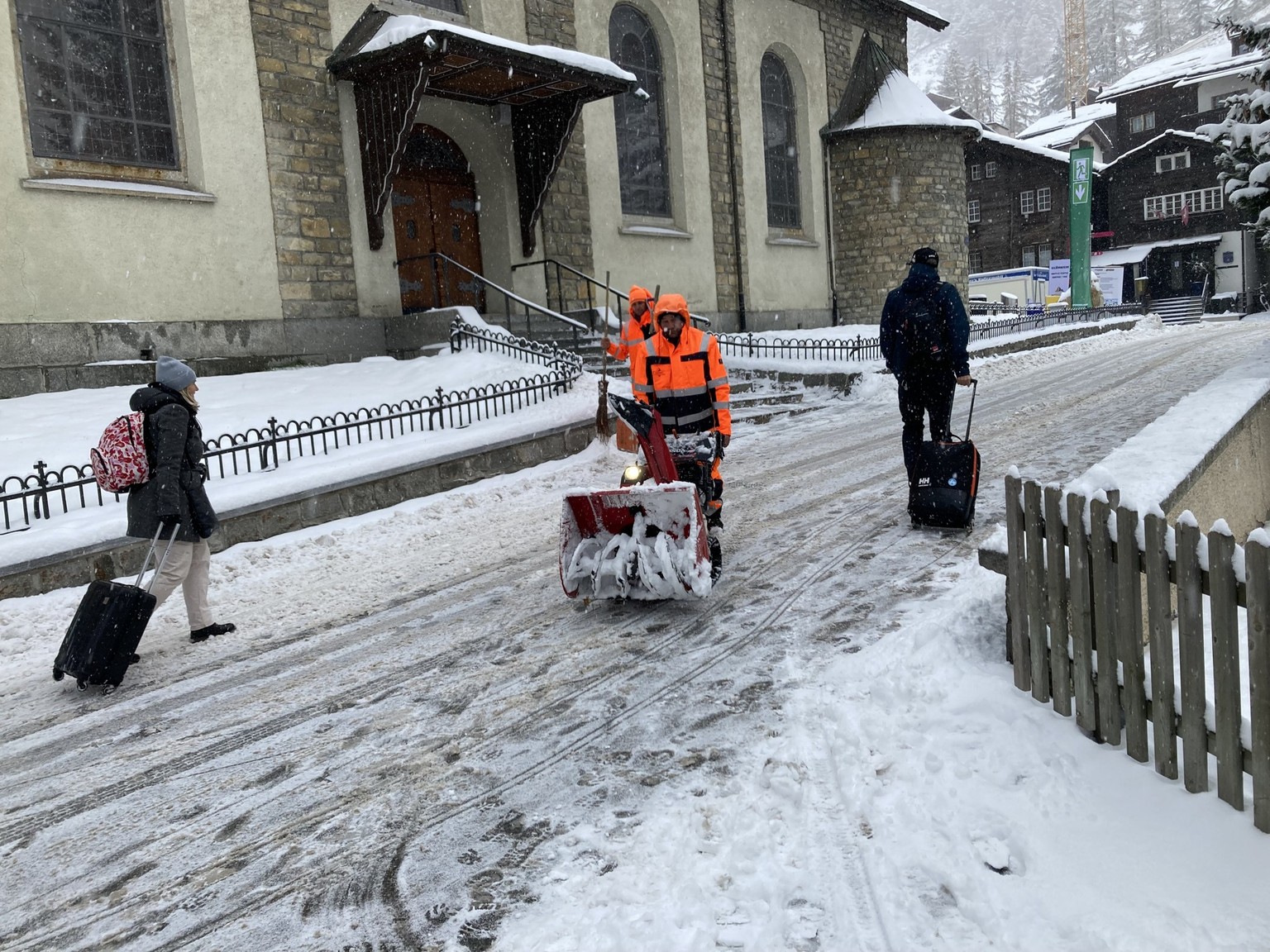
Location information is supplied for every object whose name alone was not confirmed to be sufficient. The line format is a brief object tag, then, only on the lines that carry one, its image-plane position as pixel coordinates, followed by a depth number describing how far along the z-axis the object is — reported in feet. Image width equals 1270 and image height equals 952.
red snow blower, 16.53
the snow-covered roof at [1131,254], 140.87
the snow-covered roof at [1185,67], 151.33
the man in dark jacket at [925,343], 20.75
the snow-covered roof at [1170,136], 138.51
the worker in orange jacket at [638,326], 19.38
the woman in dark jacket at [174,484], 17.20
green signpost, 100.12
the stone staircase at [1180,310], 130.82
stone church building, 35.88
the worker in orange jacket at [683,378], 18.80
